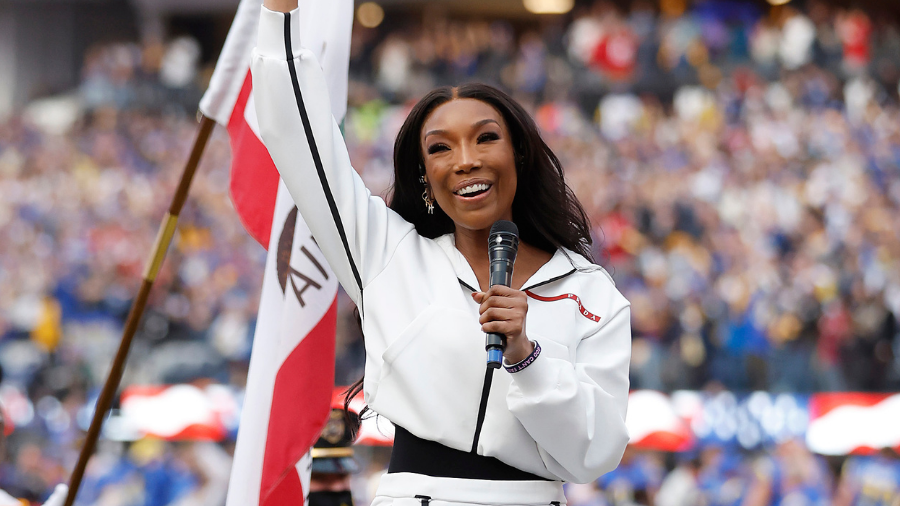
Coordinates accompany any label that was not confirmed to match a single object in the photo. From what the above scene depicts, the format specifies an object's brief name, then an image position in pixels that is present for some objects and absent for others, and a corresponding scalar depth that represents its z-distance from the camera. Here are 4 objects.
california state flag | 6.52
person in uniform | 7.23
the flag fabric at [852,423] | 18.78
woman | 4.44
